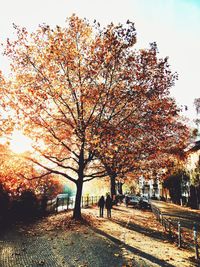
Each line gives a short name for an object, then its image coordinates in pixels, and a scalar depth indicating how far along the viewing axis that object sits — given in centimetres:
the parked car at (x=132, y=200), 3456
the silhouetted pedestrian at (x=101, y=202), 2069
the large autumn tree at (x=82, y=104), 1599
